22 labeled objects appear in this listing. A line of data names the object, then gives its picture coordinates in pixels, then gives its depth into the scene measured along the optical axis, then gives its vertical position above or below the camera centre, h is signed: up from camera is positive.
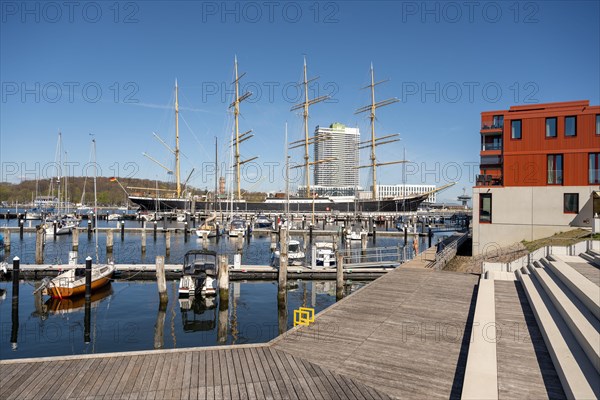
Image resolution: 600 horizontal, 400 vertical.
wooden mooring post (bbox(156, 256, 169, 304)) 21.25 -4.11
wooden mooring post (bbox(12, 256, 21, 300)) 19.34 -3.73
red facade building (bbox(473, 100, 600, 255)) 26.23 +1.49
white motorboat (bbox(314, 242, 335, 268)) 31.23 -4.20
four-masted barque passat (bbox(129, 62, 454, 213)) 89.68 +0.78
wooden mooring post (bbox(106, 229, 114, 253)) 40.47 -4.17
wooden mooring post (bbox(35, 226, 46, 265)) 32.90 -3.77
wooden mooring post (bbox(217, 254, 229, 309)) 21.17 -4.17
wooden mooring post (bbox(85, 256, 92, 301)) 19.94 -3.81
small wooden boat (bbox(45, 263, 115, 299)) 21.88 -4.51
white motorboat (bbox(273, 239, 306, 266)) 33.56 -4.28
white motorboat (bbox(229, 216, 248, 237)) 59.38 -3.83
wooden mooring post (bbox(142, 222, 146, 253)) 41.96 -4.48
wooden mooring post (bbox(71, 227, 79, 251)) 41.06 -3.63
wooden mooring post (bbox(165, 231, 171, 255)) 41.38 -4.16
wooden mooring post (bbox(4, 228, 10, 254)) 41.87 -4.44
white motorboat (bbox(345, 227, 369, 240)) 56.80 -4.44
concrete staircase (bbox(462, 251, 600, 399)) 7.41 -3.00
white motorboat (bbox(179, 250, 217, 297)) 22.80 -4.35
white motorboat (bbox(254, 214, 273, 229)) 78.99 -4.26
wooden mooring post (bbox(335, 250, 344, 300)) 23.56 -4.36
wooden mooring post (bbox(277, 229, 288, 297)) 22.64 -4.06
